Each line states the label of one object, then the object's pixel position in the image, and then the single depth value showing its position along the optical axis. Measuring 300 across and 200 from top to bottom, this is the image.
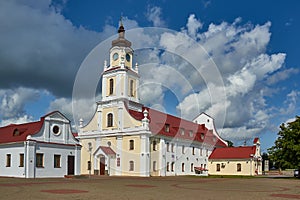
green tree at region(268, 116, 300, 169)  33.48
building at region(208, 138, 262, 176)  53.59
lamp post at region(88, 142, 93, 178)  42.68
